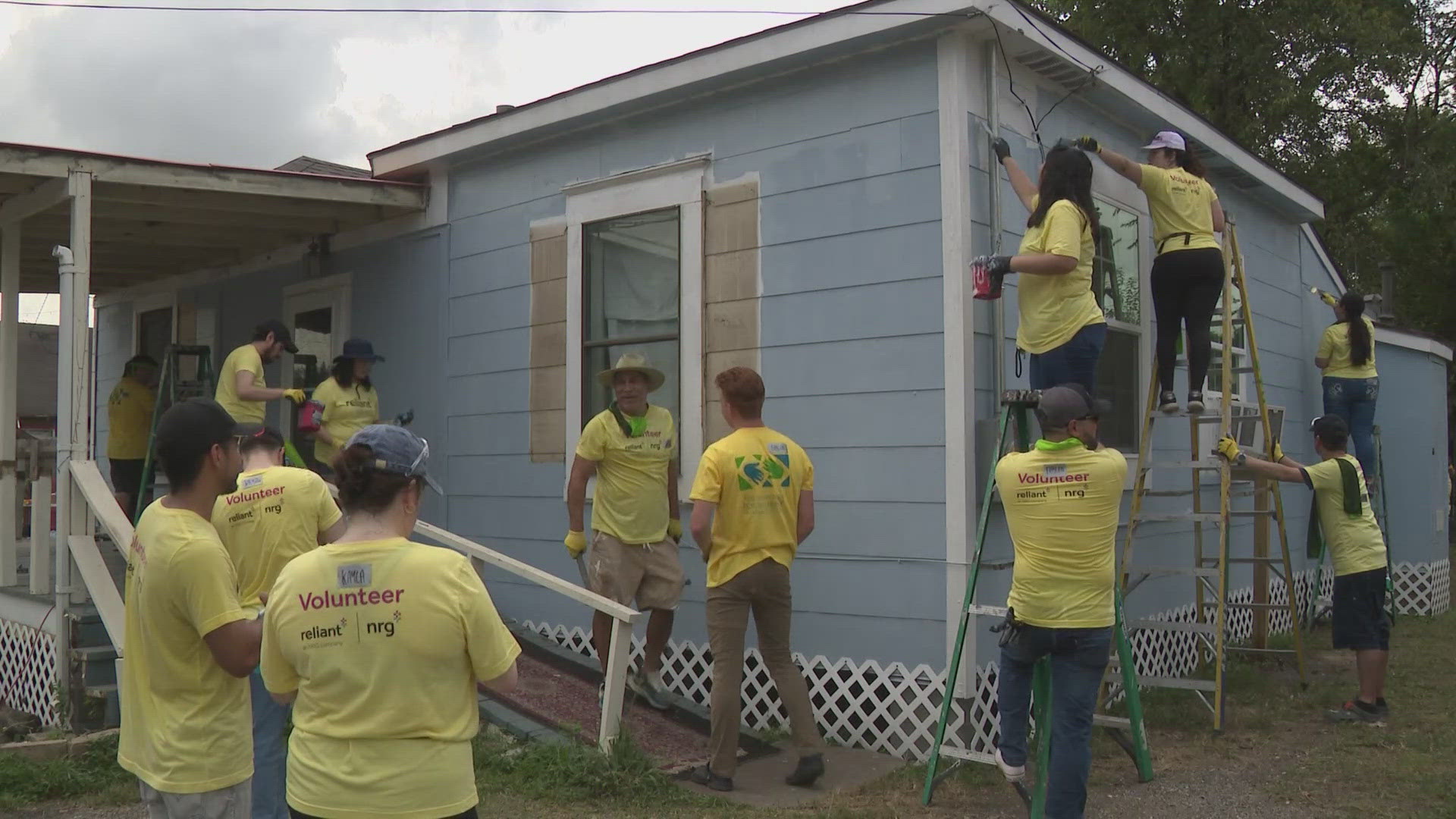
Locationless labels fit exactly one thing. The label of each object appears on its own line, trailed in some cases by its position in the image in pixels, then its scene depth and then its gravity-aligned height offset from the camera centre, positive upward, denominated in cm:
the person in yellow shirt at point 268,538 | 398 -40
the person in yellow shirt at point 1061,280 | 520 +68
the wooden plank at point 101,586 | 608 -88
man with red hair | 512 -59
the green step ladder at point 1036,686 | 471 -110
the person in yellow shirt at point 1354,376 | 963 +46
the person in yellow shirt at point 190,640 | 279 -53
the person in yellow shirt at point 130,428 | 887 -3
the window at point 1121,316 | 696 +70
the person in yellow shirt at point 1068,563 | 424 -50
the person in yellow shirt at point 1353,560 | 646 -73
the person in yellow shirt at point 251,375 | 717 +32
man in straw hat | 600 -42
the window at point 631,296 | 688 +80
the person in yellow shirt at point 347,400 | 757 +17
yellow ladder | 577 -59
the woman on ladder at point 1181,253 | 598 +91
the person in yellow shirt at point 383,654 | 238 -47
